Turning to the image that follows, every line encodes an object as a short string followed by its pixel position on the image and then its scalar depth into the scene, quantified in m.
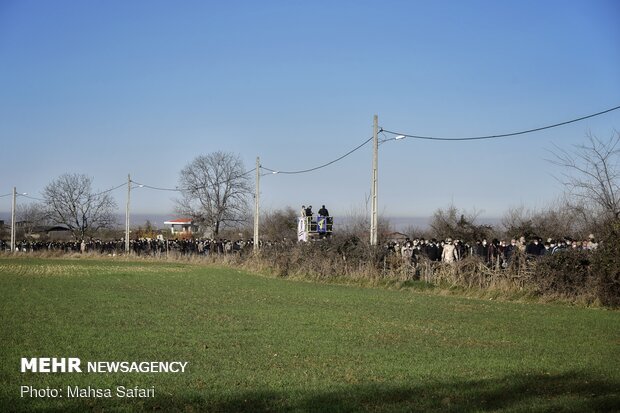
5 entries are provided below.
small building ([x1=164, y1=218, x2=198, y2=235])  112.86
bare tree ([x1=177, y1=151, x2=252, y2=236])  94.56
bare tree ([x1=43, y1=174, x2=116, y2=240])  101.81
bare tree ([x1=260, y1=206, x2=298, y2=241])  81.28
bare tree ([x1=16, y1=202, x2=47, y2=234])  111.01
